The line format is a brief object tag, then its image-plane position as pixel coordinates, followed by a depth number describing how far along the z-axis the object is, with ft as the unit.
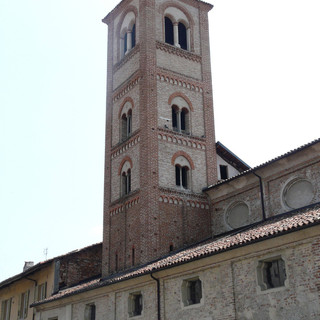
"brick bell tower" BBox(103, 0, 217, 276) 76.13
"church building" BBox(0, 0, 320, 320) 48.65
